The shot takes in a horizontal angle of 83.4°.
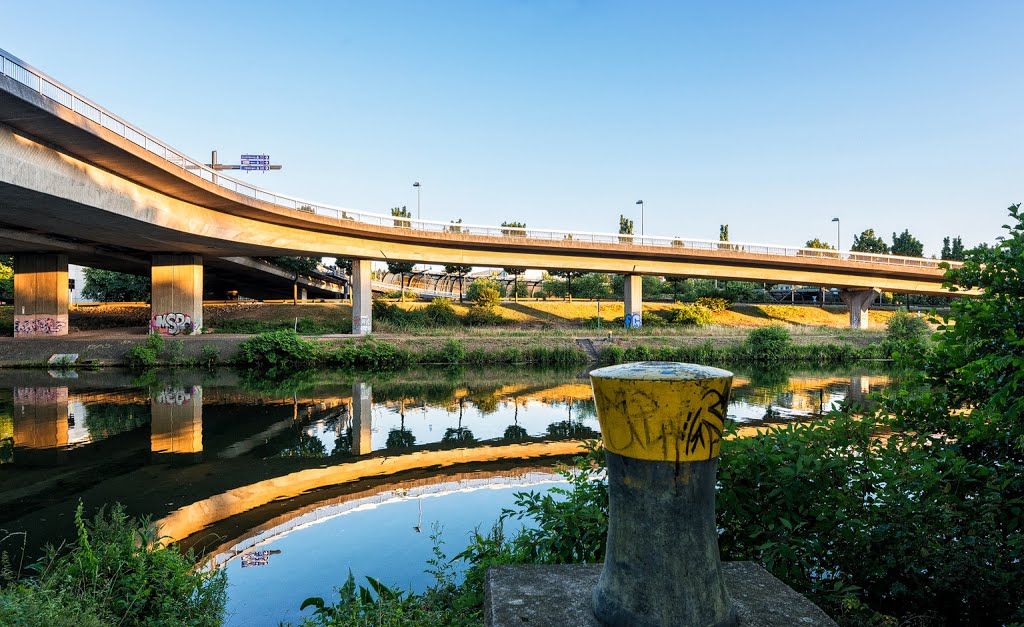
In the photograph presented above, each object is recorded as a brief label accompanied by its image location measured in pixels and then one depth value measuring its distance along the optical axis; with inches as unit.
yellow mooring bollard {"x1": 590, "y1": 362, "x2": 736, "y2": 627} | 106.8
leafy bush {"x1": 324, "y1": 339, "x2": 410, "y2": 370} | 1167.0
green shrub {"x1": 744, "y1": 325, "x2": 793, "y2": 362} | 1305.4
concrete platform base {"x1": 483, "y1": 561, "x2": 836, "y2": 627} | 115.3
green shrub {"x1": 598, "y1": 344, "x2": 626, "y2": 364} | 1198.9
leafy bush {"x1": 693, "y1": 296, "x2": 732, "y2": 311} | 2113.7
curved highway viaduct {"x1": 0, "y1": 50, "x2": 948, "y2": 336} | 749.9
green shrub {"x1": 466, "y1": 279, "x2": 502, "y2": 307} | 1847.9
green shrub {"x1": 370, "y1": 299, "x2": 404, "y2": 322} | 1640.0
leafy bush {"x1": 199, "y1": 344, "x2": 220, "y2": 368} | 1138.0
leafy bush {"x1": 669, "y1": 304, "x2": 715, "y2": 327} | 1843.0
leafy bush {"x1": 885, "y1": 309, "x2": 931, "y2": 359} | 1482.5
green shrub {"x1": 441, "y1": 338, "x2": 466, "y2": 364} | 1198.9
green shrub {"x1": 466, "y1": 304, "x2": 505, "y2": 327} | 1735.1
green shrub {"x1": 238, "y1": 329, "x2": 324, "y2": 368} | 1140.7
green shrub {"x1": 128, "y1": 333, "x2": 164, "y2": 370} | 1105.4
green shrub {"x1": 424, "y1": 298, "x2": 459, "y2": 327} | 1665.8
